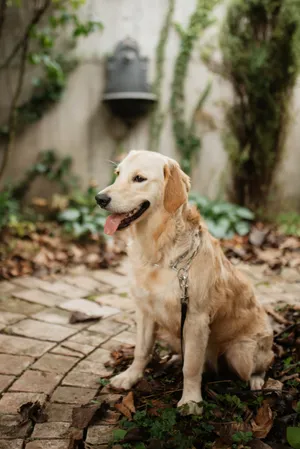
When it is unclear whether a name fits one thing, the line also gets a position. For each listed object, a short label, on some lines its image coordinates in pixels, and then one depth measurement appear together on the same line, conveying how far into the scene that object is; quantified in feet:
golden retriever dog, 6.75
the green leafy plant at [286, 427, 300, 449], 5.80
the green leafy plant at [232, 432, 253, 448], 6.00
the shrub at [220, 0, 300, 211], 20.21
